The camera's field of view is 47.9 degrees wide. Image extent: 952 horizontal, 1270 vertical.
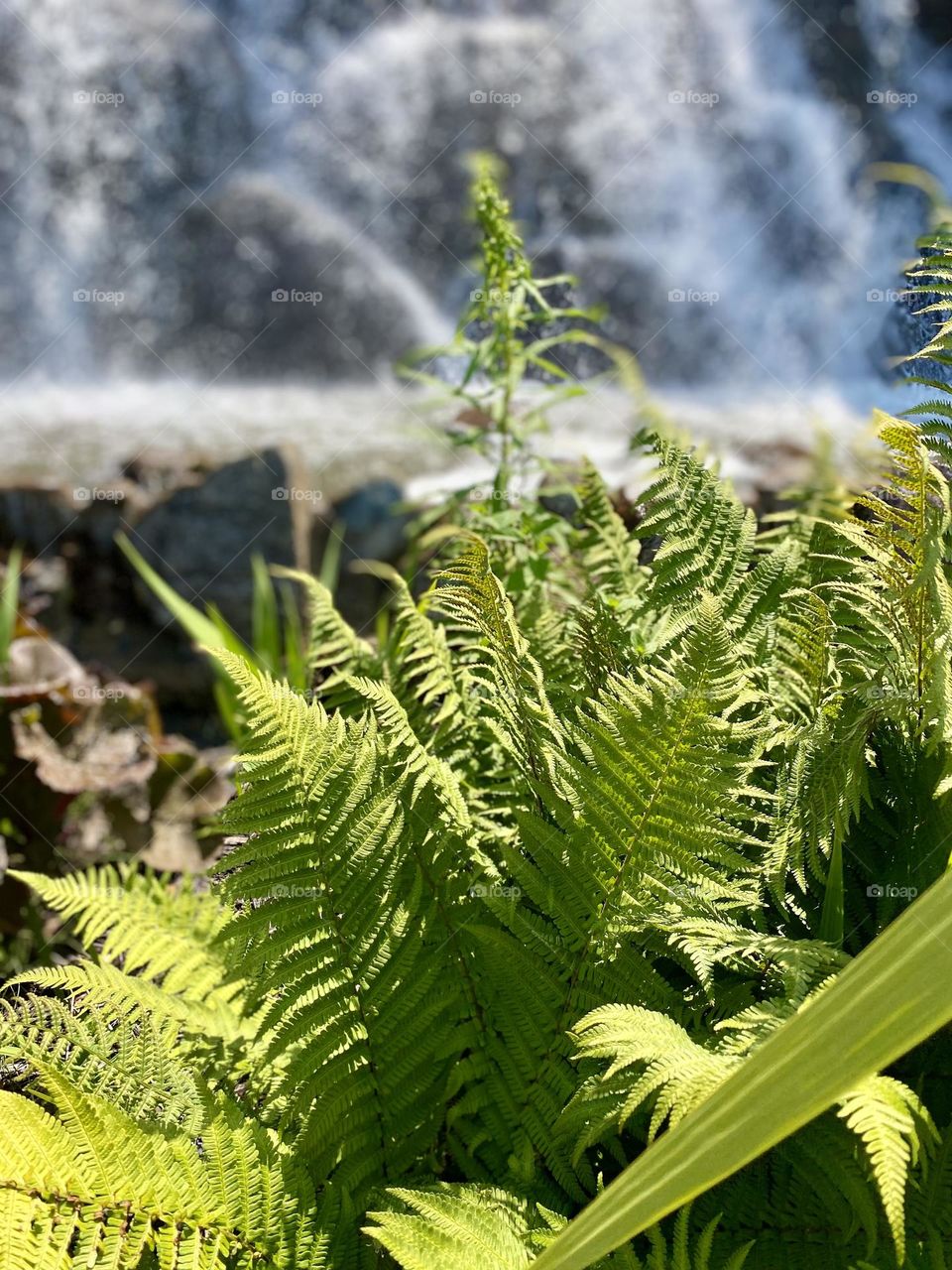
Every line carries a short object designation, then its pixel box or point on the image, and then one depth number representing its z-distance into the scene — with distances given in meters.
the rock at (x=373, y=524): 5.06
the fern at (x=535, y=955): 0.83
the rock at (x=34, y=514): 5.12
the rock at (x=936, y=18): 7.58
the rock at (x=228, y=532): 4.83
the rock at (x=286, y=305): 7.23
